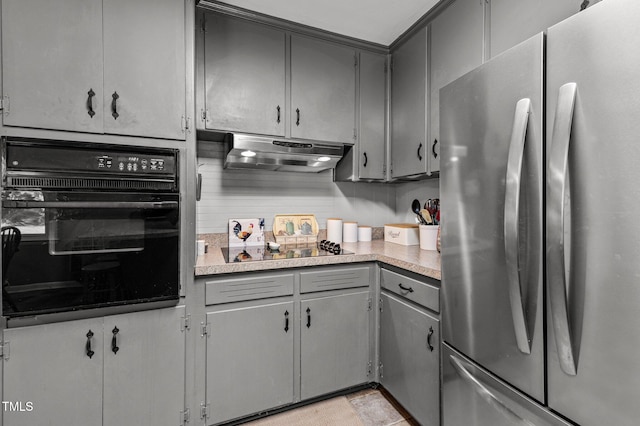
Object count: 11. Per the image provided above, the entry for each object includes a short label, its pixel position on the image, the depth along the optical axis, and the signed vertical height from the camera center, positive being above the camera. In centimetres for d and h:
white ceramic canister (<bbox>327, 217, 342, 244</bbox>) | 259 -15
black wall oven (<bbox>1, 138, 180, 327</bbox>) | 133 -7
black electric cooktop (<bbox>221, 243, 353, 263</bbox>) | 188 -28
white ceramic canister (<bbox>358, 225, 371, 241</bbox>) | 268 -18
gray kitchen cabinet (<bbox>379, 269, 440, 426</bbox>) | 158 -77
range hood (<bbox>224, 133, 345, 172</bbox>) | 205 +43
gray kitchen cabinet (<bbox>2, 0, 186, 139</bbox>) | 133 +70
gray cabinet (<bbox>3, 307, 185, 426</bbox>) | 135 -76
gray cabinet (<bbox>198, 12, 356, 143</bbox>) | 201 +94
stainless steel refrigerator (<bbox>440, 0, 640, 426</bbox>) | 76 -4
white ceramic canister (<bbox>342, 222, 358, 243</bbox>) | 262 -17
